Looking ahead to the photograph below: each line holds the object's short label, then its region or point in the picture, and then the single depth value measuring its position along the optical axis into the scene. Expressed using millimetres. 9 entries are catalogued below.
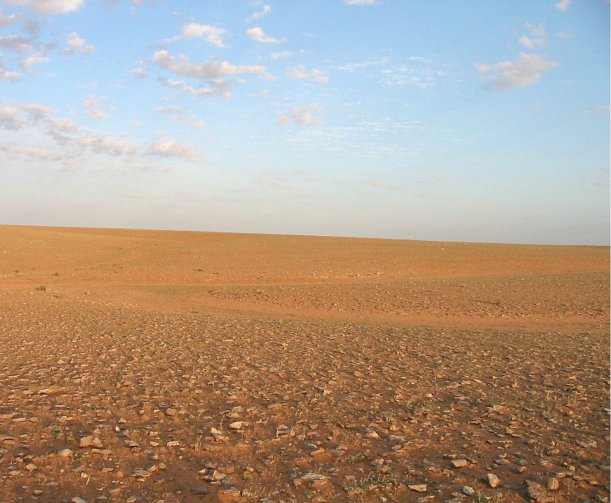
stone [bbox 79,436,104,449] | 6219
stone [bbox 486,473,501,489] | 5449
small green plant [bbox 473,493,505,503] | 5145
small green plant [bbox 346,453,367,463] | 6016
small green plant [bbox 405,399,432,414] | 7662
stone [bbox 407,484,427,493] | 5359
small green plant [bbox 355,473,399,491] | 5406
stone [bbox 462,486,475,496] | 5280
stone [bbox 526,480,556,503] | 5199
